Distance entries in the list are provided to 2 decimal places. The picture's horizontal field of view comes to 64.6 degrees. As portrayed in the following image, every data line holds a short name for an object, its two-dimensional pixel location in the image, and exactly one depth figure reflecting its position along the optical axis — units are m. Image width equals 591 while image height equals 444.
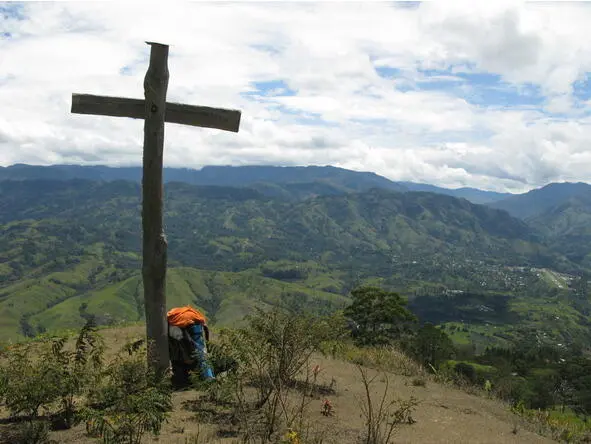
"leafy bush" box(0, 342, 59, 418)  5.24
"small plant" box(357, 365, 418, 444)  5.84
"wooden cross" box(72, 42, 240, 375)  6.61
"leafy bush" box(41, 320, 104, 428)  5.54
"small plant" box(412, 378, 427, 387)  10.77
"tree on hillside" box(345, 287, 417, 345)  27.14
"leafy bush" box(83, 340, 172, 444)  4.72
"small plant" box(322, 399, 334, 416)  7.43
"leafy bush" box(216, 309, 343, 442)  6.39
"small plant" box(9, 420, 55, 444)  5.32
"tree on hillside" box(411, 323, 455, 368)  40.44
